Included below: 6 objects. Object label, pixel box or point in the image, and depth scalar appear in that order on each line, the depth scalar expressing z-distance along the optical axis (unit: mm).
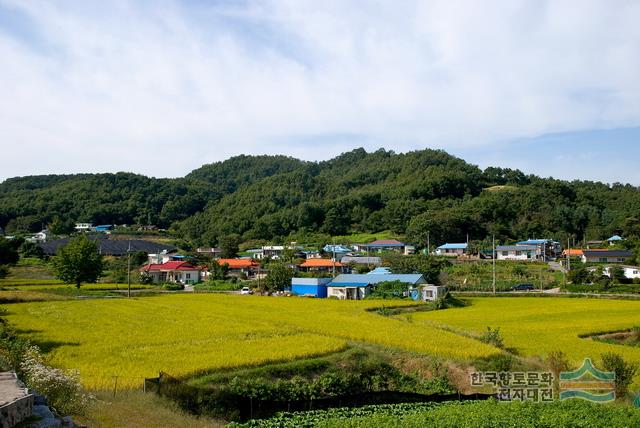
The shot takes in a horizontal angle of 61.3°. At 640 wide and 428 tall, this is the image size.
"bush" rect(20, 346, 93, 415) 11141
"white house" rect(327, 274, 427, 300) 47594
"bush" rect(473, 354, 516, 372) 18656
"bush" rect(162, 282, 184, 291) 56647
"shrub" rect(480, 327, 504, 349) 22797
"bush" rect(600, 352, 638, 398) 16344
